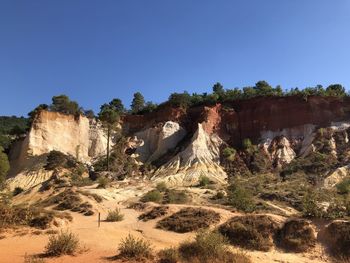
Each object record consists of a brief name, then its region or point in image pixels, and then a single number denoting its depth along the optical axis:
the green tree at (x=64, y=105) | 63.06
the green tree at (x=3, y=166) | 39.54
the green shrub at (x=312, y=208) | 17.36
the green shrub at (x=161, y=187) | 36.17
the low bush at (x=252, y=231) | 15.91
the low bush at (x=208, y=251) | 13.09
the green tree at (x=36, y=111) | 59.12
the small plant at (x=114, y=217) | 20.97
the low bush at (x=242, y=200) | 21.86
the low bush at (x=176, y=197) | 29.05
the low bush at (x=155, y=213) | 20.88
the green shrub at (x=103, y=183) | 38.07
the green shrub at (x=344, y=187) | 31.84
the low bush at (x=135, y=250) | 13.03
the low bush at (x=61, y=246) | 13.19
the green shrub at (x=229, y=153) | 52.79
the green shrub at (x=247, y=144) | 54.50
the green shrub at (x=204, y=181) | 40.84
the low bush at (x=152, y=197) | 29.17
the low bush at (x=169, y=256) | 12.98
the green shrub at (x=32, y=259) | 11.81
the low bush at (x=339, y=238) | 14.79
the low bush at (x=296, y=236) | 15.59
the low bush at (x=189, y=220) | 18.28
